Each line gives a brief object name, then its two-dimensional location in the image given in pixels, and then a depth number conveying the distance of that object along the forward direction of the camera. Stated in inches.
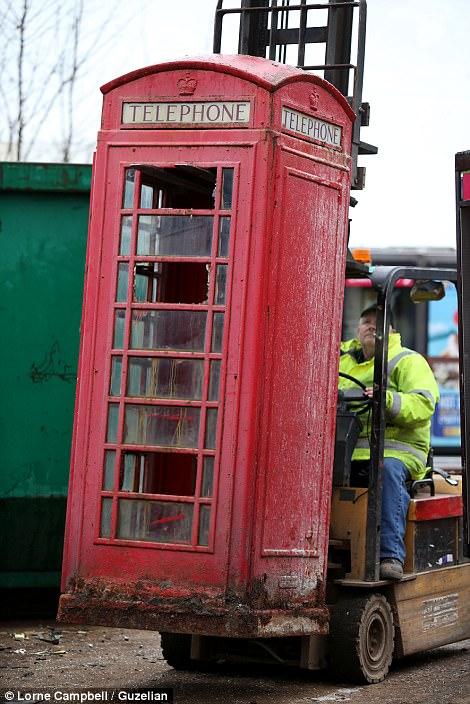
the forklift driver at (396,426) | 587.2
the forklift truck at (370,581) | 561.3
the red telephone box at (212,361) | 496.4
